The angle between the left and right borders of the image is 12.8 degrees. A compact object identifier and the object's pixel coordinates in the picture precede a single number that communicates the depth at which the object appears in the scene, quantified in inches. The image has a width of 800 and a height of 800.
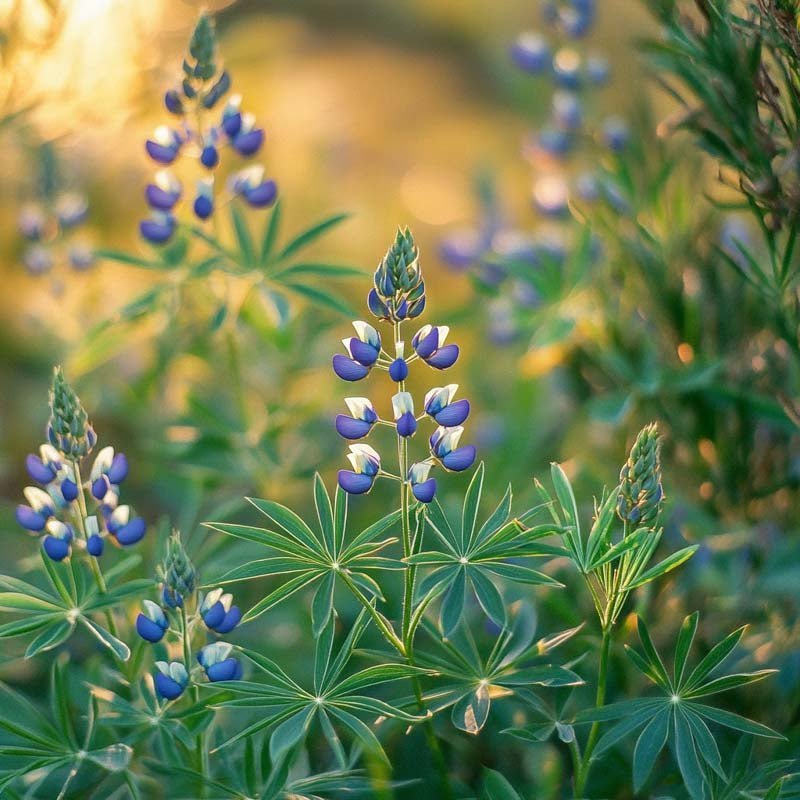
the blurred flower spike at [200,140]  68.3
